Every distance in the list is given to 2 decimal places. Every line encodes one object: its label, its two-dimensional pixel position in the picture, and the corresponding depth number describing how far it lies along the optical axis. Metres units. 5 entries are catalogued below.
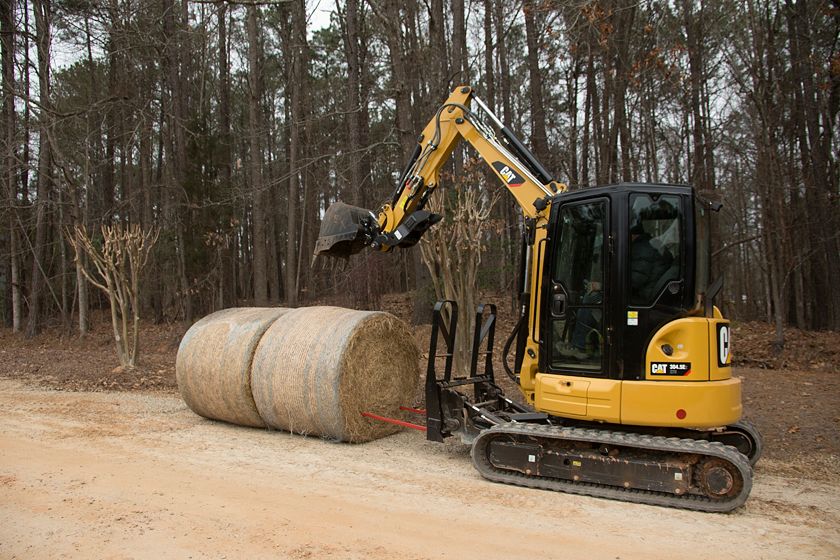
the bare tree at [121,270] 12.70
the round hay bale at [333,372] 7.08
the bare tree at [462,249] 10.10
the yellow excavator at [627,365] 5.26
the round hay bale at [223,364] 7.83
